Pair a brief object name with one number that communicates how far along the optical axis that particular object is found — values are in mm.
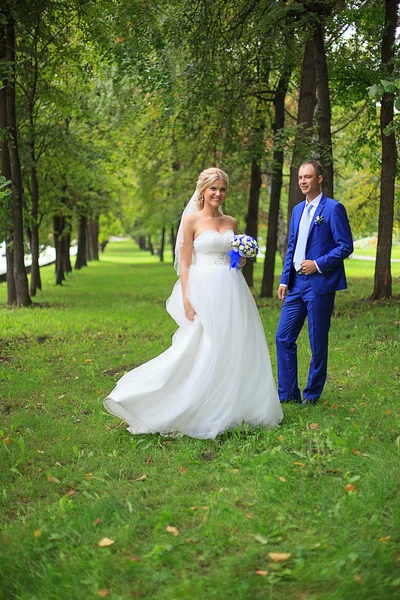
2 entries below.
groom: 6488
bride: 5941
